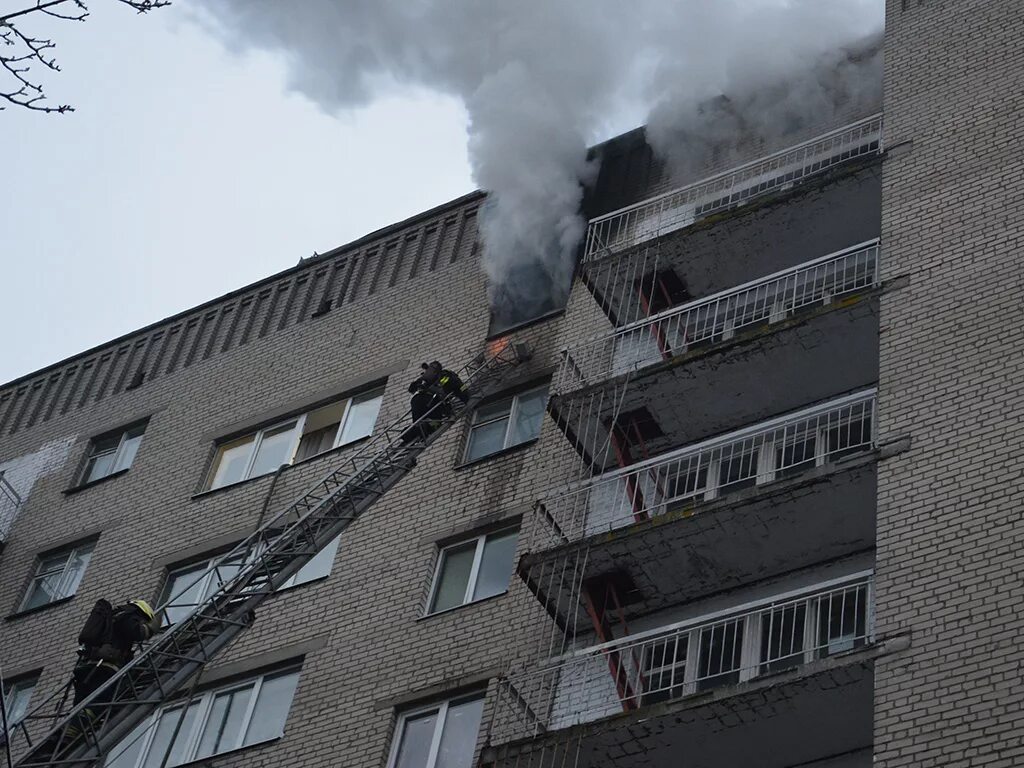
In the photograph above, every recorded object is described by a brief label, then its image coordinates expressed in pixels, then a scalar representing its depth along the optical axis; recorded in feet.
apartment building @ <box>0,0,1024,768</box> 45.34
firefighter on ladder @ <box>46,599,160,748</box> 50.72
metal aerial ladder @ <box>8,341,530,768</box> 48.39
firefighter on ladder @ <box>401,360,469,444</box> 65.36
